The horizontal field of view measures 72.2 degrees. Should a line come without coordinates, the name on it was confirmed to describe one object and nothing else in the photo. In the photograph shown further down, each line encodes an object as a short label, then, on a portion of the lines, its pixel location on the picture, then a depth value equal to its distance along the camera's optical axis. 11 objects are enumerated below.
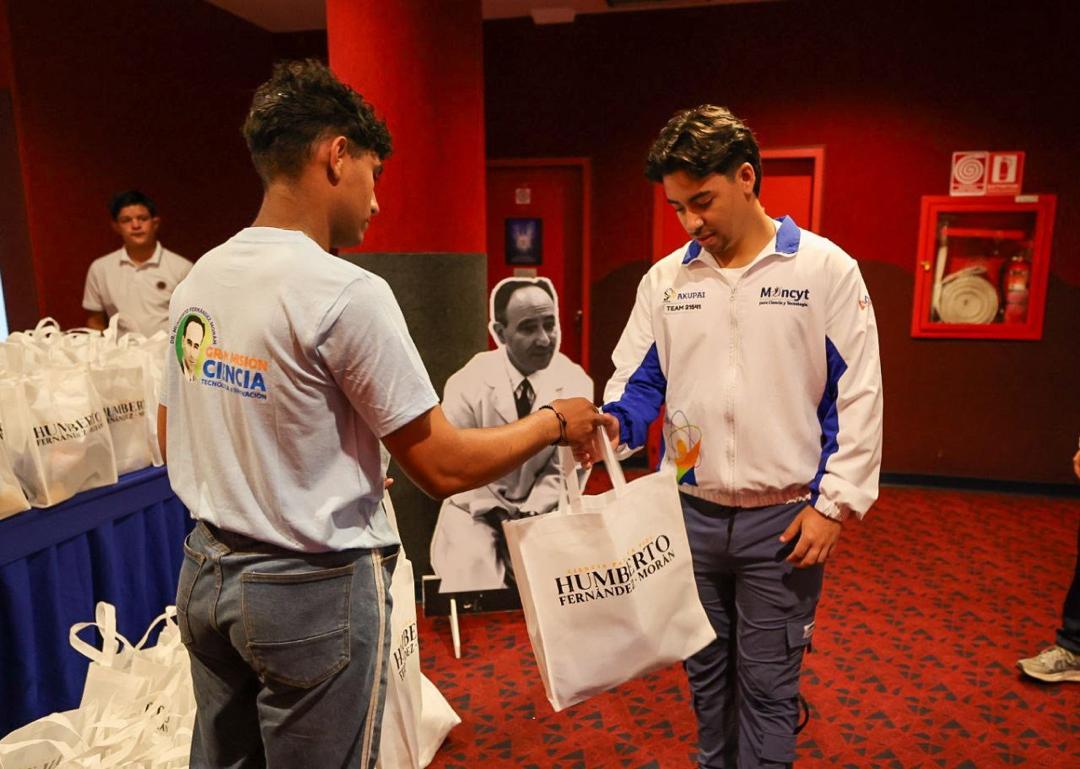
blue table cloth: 1.87
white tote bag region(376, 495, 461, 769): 1.68
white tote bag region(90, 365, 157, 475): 2.18
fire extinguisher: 4.84
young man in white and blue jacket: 1.45
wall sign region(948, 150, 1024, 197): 4.73
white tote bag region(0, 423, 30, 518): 1.78
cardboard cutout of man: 2.97
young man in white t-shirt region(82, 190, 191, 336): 4.14
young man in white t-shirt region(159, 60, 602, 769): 0.99
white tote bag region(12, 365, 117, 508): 1.88
